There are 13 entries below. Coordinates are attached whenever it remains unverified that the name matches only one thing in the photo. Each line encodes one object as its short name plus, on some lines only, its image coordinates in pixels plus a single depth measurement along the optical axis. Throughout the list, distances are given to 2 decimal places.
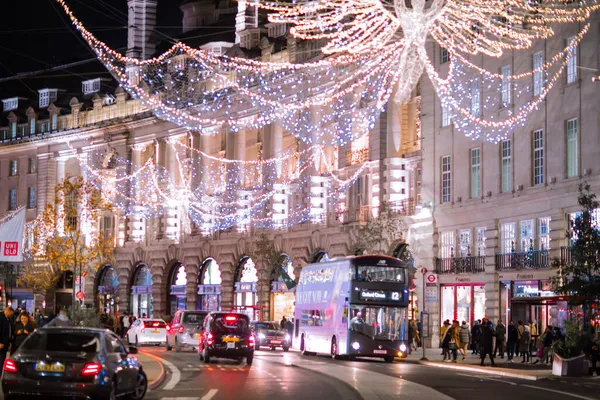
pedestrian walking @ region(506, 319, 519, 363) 47.12
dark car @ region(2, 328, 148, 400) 20.47
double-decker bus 45.66
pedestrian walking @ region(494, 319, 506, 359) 47.91
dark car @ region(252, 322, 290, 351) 56.66
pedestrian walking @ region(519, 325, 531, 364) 47.25
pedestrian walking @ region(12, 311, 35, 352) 27.51
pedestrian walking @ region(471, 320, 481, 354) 47.81
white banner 28.19
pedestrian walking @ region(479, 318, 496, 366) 43.47
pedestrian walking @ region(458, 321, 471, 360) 47.38
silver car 51.50
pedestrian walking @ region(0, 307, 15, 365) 25.53
